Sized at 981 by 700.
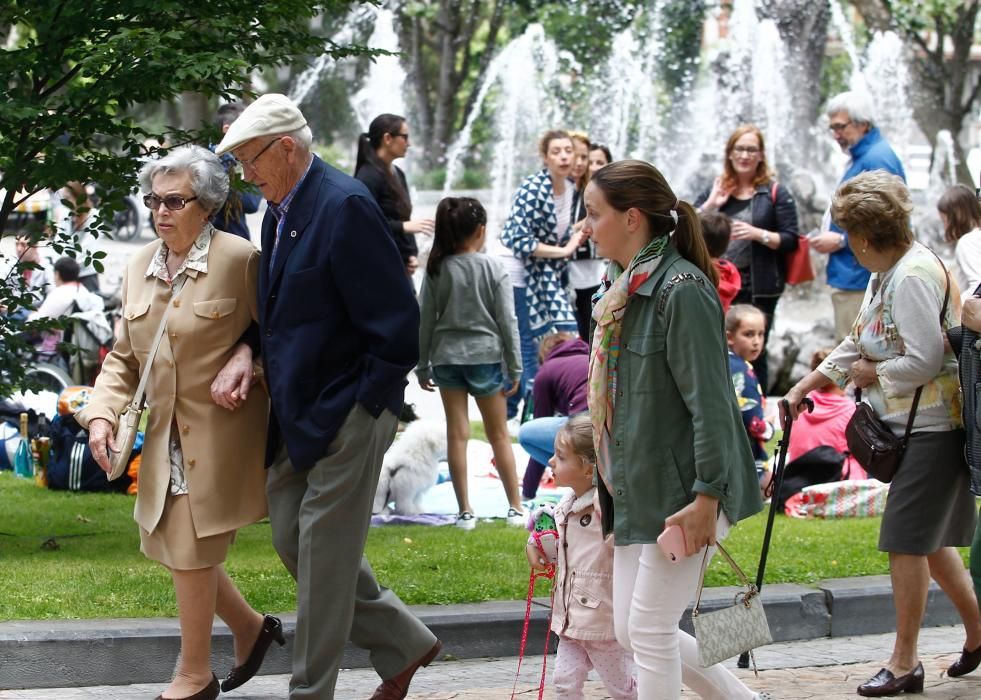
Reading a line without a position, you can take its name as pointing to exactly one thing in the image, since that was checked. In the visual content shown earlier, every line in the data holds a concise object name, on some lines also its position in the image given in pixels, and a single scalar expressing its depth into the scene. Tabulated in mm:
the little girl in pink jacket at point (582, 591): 9297
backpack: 17312
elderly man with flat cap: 9016
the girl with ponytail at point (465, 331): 15555
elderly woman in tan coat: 9680
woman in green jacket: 7840
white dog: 16109
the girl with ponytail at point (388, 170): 17656
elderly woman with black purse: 10531
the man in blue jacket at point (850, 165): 18234
